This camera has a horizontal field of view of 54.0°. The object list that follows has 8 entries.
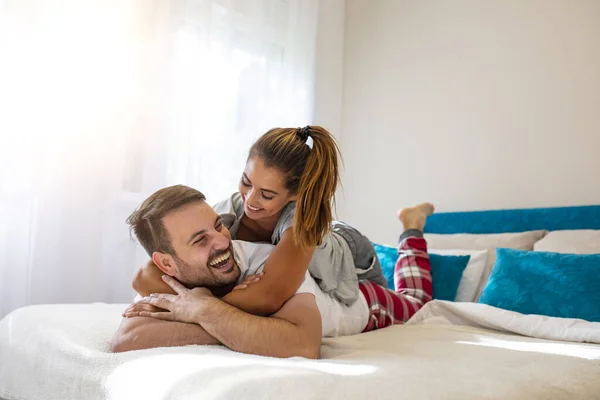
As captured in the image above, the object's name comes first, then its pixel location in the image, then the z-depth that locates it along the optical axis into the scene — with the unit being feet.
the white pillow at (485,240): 9.51
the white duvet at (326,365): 3.31
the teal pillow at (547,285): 7.32
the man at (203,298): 4.57
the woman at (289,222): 4.91
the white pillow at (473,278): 8.87
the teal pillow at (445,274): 8.80
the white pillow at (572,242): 8.53
